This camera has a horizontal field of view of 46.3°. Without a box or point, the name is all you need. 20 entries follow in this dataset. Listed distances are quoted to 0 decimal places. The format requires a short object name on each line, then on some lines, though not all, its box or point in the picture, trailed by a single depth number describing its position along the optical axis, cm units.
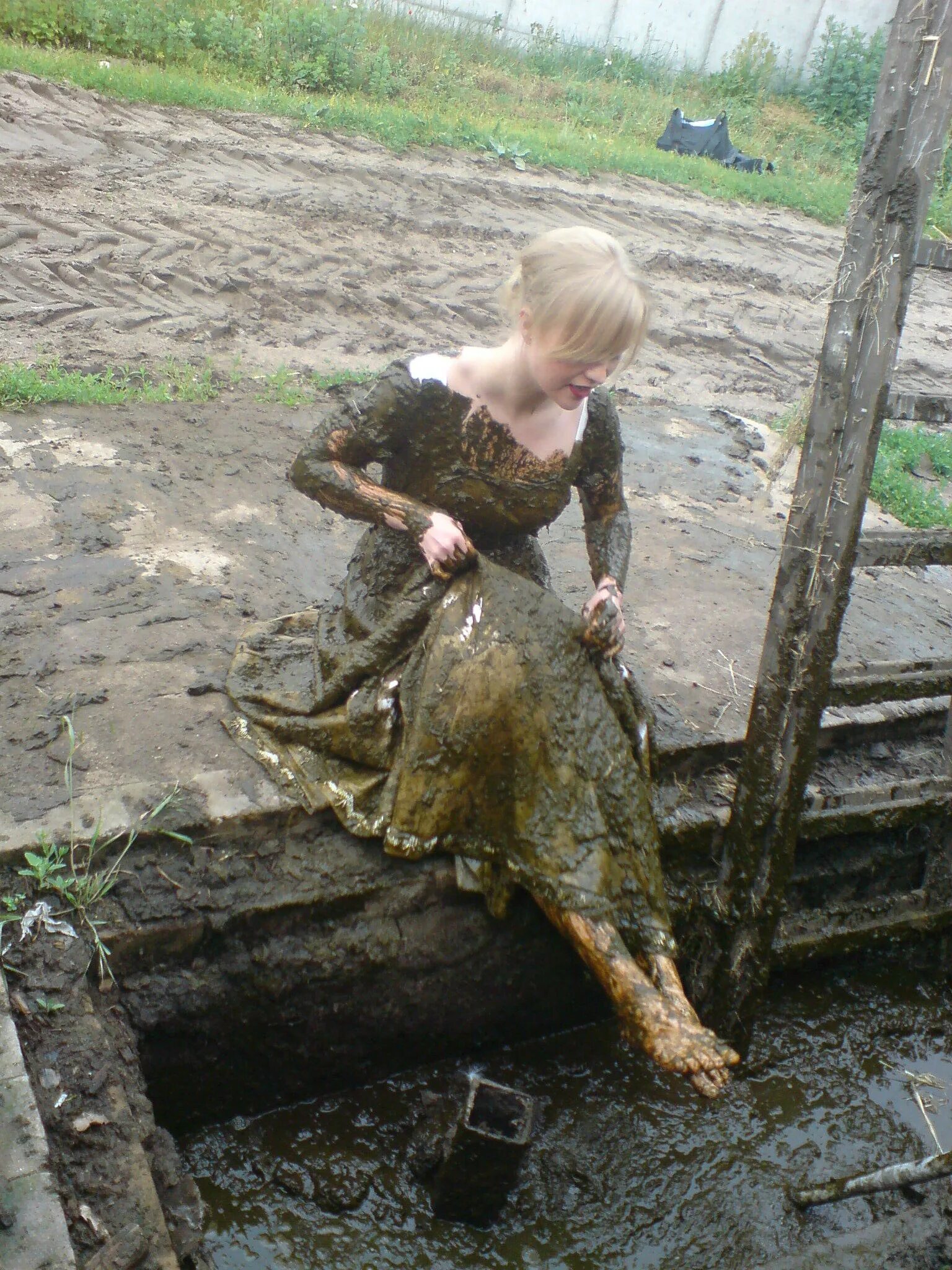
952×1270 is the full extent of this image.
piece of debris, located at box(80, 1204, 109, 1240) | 207
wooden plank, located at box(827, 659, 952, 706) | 317
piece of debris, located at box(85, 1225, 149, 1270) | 200
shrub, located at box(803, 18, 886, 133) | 1503
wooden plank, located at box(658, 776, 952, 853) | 336
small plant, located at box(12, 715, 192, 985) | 266
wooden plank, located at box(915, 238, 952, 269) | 269
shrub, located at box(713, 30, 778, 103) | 1517
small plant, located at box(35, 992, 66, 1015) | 246
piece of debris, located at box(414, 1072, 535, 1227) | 271
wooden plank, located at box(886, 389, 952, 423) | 282
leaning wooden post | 253
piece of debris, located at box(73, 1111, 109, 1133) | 227
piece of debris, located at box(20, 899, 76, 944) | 259
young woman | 265
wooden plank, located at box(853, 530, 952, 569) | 302
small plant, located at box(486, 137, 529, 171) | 1054
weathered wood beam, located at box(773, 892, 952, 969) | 350
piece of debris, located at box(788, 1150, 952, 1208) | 238
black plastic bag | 1283
